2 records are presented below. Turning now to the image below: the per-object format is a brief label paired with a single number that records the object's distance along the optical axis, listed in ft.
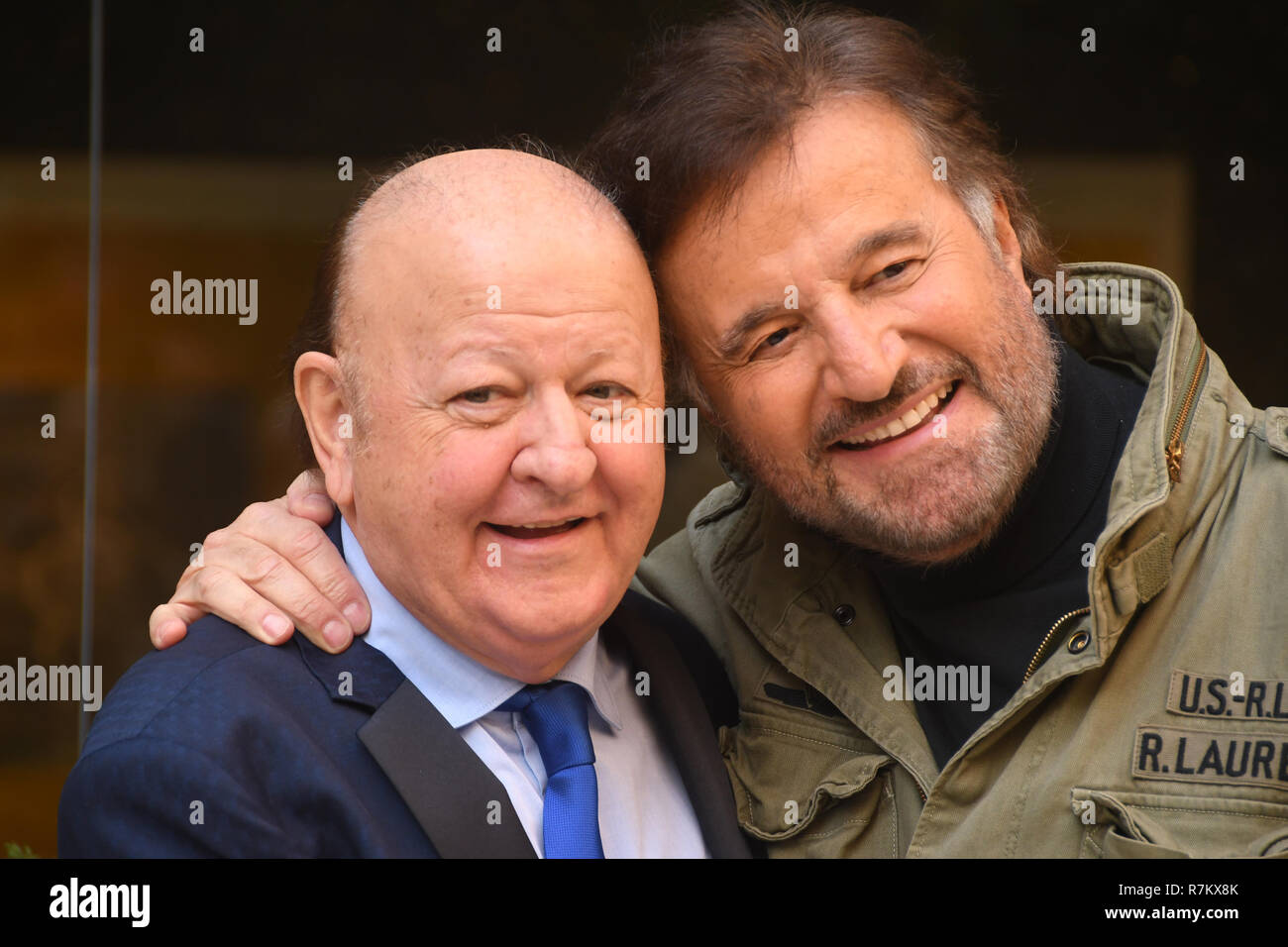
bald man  4.24
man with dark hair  4.50
